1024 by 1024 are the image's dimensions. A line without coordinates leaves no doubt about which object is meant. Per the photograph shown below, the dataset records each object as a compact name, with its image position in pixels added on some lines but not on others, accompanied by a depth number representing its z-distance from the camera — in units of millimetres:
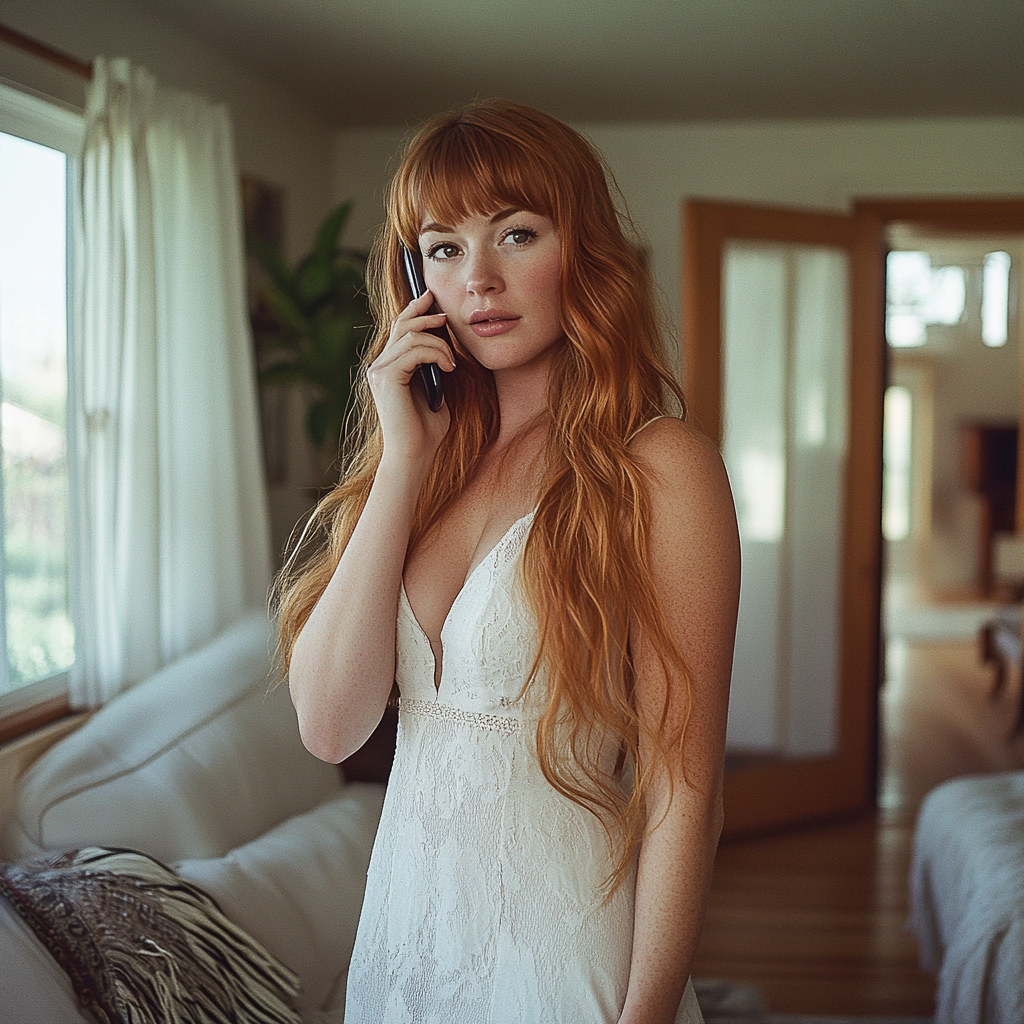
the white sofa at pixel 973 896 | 2062
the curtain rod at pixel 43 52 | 2289
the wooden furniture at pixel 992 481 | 10445
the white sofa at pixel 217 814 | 1896
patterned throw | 1554
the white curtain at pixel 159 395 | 2605
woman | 1046
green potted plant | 3354
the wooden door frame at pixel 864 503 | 4324
